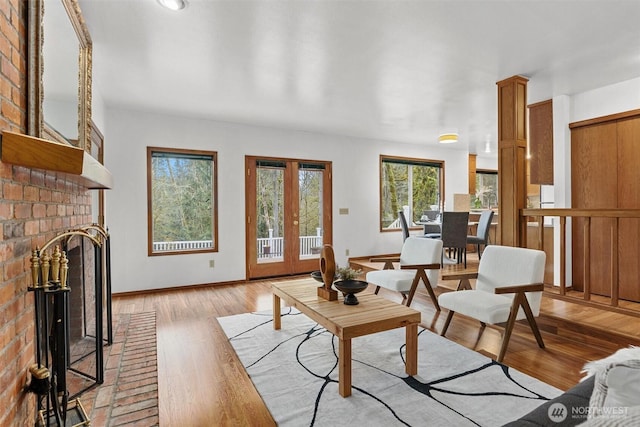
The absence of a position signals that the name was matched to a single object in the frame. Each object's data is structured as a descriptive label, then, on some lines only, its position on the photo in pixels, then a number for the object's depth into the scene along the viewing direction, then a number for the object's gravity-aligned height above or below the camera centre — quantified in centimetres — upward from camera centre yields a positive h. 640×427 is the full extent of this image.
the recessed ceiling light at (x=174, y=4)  220 +137
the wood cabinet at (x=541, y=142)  429 +90
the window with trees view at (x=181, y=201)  484 +19
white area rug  188 -112
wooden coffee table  209 -70
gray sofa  94 -58
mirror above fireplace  151 +78
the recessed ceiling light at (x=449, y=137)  594 +131
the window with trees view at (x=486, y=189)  861 +59
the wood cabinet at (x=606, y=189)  363 +25
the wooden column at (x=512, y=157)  351 +58
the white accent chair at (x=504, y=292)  254 -67
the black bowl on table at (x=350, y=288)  251 -56
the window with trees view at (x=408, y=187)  696 +53
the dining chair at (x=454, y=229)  511 -26
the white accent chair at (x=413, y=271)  353 -66
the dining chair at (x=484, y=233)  578 -36
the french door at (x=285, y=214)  550 -2
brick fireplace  127 -6
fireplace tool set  150 -56
